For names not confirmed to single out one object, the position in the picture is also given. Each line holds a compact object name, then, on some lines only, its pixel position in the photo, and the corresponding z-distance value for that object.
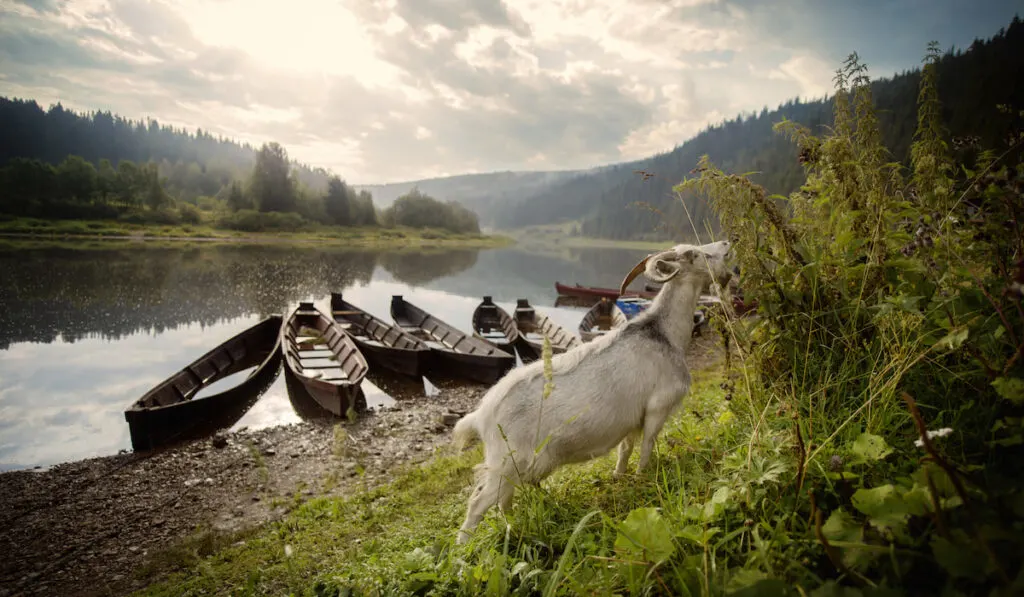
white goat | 3.29
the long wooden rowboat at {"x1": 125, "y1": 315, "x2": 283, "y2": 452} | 10.24
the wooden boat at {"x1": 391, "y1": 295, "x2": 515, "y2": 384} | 15.25
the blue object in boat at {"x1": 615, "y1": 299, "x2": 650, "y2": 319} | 22.75
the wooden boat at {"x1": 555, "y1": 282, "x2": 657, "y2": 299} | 33.90
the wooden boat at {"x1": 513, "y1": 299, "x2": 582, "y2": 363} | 17.30
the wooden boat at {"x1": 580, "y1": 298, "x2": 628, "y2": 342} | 21.66
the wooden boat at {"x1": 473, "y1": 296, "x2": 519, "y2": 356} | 21.63
